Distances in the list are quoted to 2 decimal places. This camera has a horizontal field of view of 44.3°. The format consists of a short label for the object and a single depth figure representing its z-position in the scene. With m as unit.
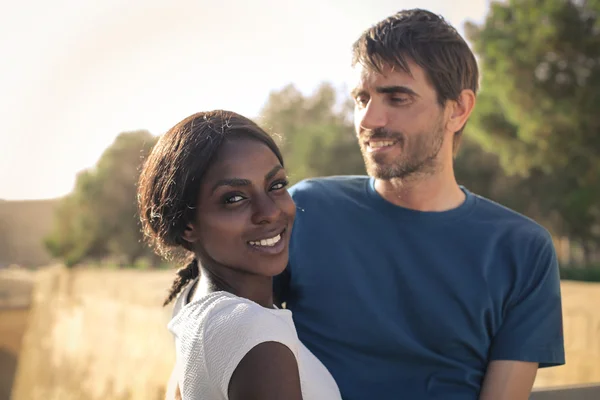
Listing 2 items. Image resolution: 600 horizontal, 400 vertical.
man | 2.33
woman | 1.44
